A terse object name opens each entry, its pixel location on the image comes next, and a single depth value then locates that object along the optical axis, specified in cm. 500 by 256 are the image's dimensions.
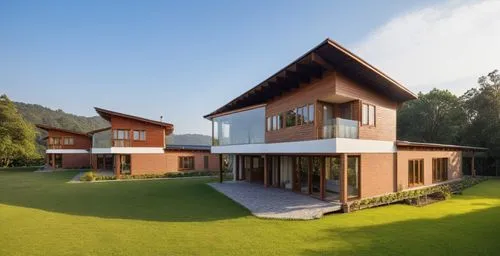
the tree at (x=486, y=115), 2952
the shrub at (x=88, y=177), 2423
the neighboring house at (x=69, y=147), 3700
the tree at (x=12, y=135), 3966
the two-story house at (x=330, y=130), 1311
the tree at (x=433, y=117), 3522
